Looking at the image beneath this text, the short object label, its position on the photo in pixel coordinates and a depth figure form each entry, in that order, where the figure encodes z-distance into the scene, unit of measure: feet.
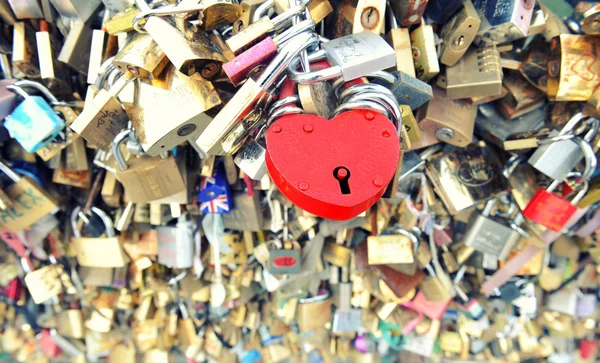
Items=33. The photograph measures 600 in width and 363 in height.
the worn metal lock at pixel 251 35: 0.84
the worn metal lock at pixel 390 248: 1.41
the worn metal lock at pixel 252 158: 0.91
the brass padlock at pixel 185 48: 0.81
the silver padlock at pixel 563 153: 1.19
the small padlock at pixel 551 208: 1.25
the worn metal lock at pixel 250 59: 0.81
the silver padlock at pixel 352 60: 0.79
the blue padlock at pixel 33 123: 1.09
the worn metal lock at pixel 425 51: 1.09
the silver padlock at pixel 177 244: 1.49
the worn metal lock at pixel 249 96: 0.79
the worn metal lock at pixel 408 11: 1.05
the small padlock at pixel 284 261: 1.49
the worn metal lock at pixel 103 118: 0.95
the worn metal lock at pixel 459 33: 1.06
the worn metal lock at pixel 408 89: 0.95
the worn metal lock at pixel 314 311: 1.75
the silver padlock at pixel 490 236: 1.42
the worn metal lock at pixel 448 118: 1.19
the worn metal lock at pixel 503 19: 1.05
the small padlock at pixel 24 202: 1.31
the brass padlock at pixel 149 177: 1.15
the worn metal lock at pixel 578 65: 1.14
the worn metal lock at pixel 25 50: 1.16
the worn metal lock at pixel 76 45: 1.15
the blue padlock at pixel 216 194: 1.37
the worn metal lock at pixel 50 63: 1.15
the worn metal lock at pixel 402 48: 1.08
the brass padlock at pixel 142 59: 0.87
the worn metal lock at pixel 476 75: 1.11
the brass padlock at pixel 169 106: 0.88
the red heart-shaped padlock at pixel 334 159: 0.74
